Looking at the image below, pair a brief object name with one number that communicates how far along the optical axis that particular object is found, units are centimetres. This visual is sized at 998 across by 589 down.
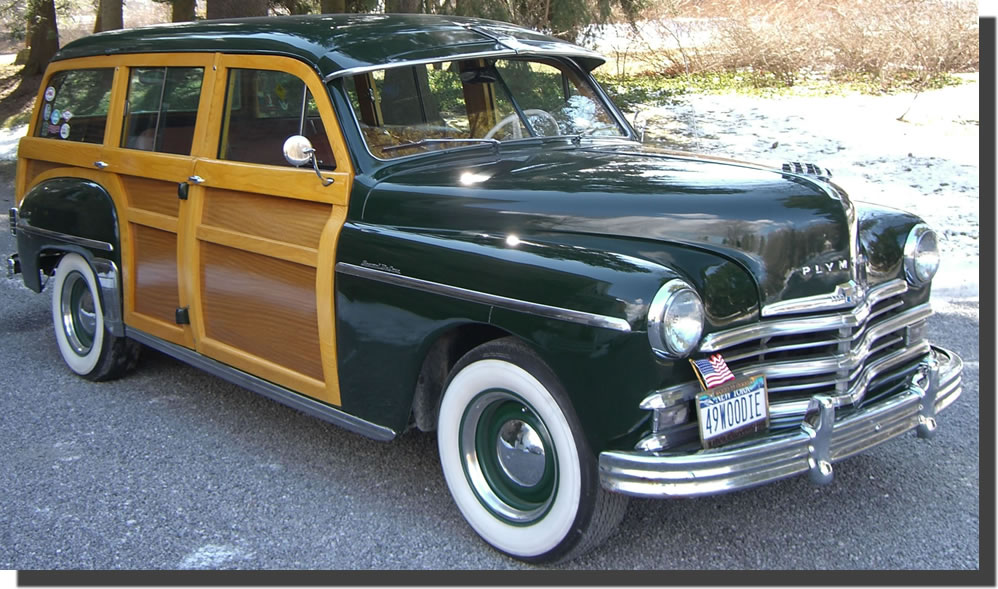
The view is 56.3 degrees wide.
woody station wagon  294
